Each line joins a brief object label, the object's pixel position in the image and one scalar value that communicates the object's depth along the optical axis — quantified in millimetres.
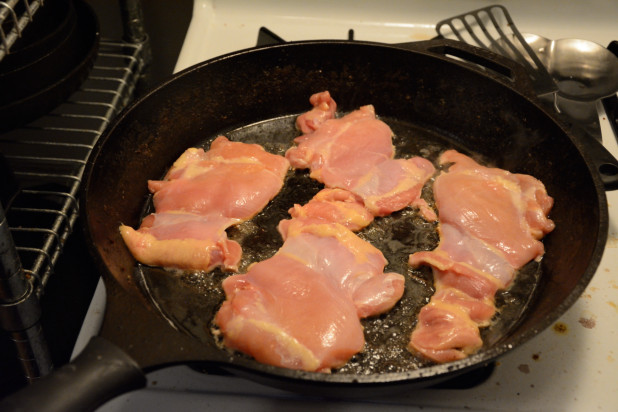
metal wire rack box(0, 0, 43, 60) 747
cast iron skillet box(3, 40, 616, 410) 708
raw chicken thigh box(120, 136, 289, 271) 1017
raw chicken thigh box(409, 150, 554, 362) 906
